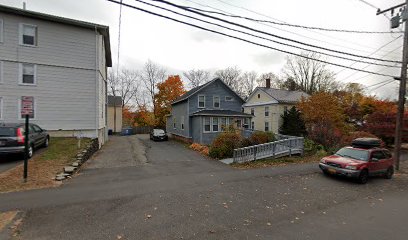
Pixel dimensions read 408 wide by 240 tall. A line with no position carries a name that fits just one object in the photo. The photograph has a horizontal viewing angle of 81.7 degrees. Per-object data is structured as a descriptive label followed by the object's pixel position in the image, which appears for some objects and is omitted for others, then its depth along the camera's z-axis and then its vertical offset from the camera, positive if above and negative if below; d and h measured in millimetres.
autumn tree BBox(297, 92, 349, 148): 20516 +111
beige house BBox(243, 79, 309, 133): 33781 +1991
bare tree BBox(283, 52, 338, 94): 52562 +8502
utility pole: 12953 +2042
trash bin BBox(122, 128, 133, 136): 42594 -2909
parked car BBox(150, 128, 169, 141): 28141 -2314
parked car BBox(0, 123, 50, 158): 10506 -1169
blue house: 23605 +465
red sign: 8031 +253
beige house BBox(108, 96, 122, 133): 43969 -6
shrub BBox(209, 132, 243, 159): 16094 -1947
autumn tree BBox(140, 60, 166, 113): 51906 +7641
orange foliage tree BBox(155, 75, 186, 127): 44031 +4121
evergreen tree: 31031 -790
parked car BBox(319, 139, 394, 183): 10784 -2059
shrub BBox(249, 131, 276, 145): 17141 -1497
